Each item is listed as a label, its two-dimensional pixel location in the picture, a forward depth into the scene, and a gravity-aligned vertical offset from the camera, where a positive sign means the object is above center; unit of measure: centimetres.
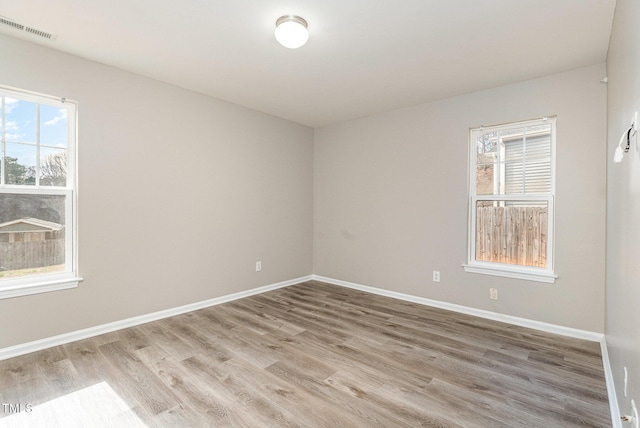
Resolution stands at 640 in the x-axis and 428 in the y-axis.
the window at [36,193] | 253 +14
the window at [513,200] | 315 +15
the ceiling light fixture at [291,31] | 219 +130
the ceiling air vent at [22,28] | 224 +137
